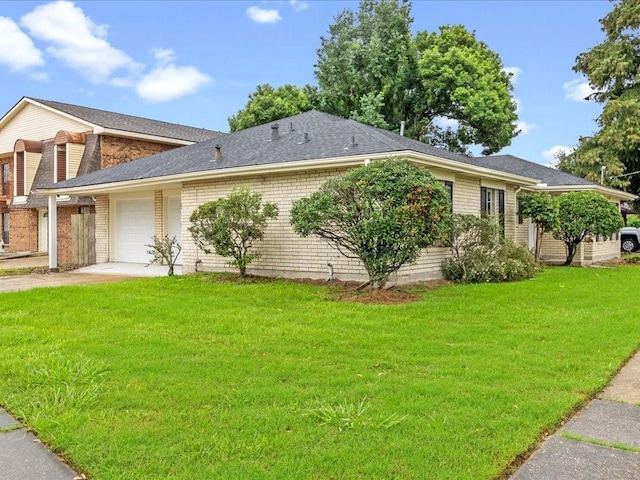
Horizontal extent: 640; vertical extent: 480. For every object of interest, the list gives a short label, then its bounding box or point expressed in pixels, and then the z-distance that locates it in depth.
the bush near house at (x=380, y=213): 9.13
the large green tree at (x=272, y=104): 28.64
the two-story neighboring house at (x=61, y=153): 20.95
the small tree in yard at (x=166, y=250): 13.67
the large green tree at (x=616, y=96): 28.30
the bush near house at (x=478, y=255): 12.06
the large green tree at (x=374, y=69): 28.02
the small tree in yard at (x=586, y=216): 16.28
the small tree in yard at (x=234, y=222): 11.53
